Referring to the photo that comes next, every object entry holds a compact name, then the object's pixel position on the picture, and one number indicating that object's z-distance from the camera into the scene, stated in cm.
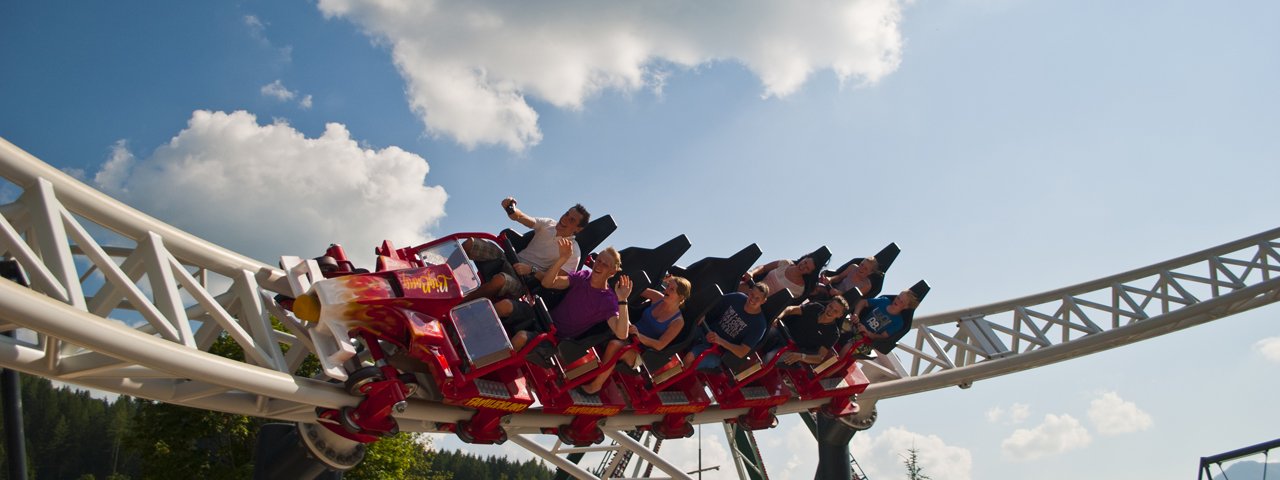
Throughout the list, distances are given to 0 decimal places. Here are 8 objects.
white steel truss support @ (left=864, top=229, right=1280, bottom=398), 931
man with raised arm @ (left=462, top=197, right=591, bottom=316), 536
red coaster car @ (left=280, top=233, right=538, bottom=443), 467
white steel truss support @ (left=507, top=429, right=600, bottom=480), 685
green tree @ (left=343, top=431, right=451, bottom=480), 1602
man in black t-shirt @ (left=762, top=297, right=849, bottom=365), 738
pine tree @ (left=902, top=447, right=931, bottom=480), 2561
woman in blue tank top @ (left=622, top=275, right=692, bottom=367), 596
